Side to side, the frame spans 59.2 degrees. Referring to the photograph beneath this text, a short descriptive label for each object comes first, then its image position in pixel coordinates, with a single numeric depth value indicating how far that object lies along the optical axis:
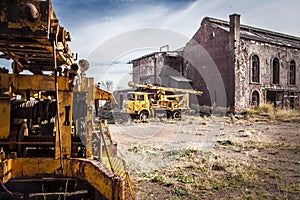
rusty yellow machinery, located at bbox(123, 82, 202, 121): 19.00
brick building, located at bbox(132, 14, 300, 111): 24.38
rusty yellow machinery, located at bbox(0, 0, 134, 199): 2.37
